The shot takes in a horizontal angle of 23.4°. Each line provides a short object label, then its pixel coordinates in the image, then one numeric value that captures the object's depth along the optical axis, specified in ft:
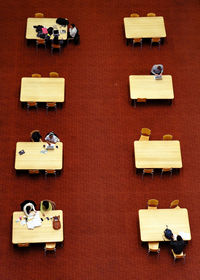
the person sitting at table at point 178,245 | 54.54
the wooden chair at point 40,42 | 71.71
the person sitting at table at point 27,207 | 56.13
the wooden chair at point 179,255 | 55.06
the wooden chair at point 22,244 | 55.06
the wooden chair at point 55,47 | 72.13
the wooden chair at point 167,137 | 61.77
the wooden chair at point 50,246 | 55.06
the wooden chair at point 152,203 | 57.62
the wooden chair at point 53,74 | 66.84
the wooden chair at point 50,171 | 60.03
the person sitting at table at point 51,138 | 61.57
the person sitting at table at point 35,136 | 61.36
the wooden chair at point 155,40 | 72.95
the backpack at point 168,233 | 54.95
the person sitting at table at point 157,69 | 68.03
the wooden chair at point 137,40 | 73.00
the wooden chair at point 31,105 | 65.82
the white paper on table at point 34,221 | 55.26
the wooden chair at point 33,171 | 60.09
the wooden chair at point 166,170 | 61.00
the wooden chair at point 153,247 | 55.42
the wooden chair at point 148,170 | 60.75
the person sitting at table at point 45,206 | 56.34
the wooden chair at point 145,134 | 63.16
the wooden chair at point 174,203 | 57.21
